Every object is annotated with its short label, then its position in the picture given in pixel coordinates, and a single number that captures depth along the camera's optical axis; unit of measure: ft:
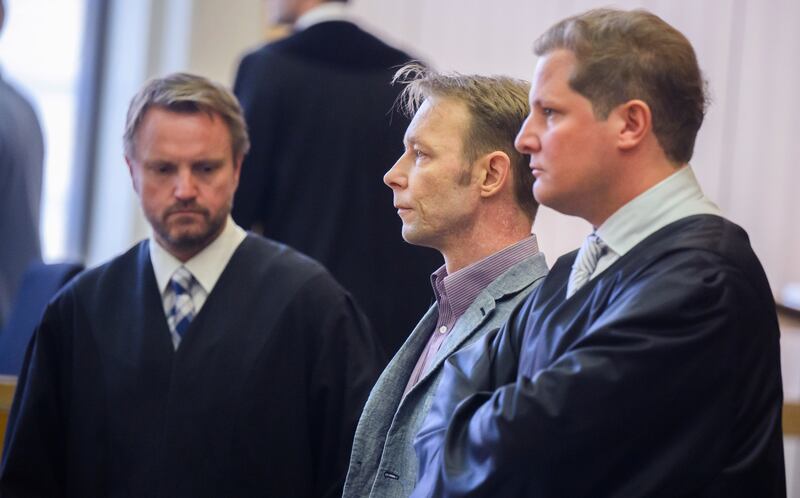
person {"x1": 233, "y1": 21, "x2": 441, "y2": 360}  19.30
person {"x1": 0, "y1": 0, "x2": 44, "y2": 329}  21.71
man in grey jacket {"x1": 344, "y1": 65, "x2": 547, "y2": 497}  12.17
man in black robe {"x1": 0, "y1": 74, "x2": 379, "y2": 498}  14.75
